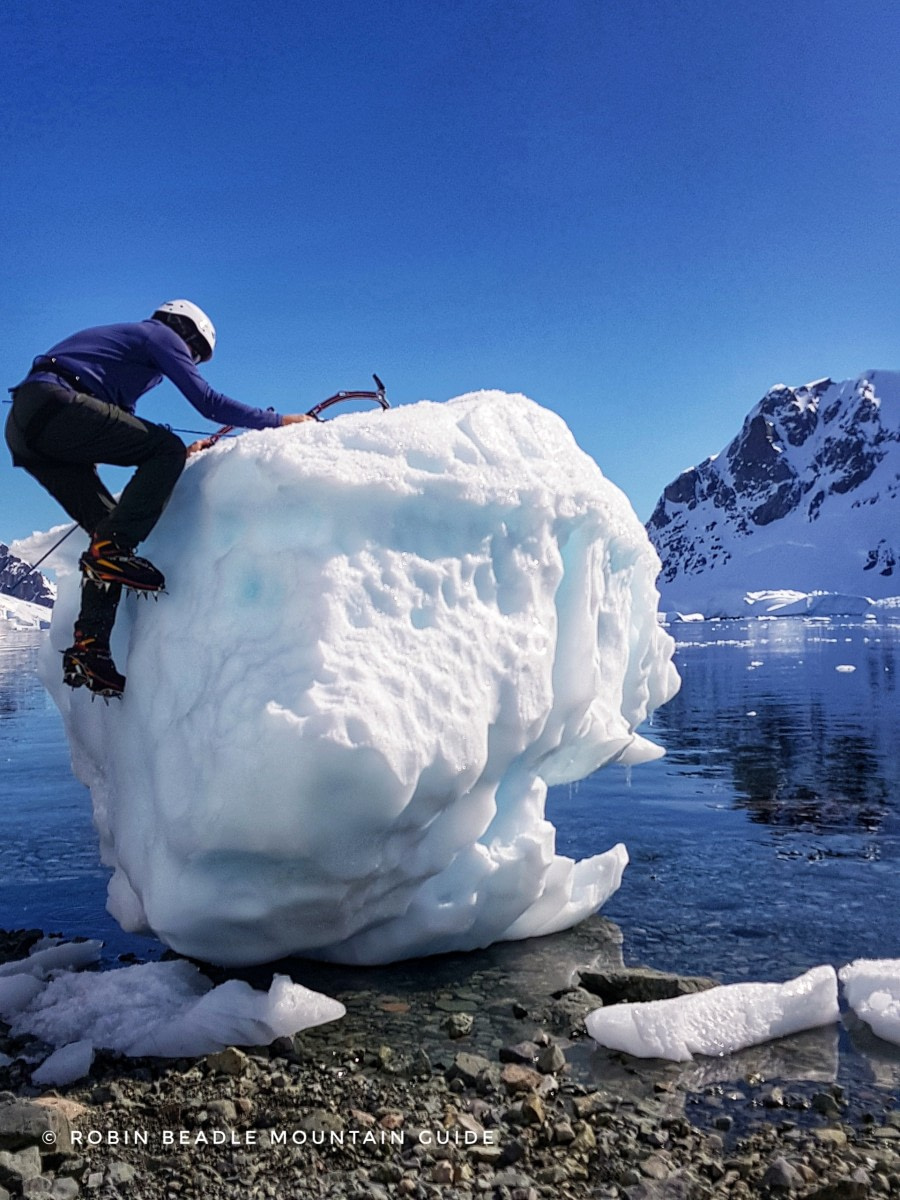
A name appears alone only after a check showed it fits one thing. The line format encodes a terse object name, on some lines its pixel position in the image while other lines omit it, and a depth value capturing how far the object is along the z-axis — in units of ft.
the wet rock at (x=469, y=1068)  14.05
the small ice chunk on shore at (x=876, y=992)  16.20
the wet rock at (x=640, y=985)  17.26
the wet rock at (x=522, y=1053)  14.78
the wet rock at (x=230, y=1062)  14.14
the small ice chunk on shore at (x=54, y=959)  18.92
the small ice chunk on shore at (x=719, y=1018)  15.46
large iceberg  15.69
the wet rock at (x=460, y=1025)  15.96
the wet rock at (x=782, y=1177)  11.21
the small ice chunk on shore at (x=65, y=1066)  14.19
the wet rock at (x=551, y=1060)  14.49
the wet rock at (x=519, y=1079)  13.74
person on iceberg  18.01
